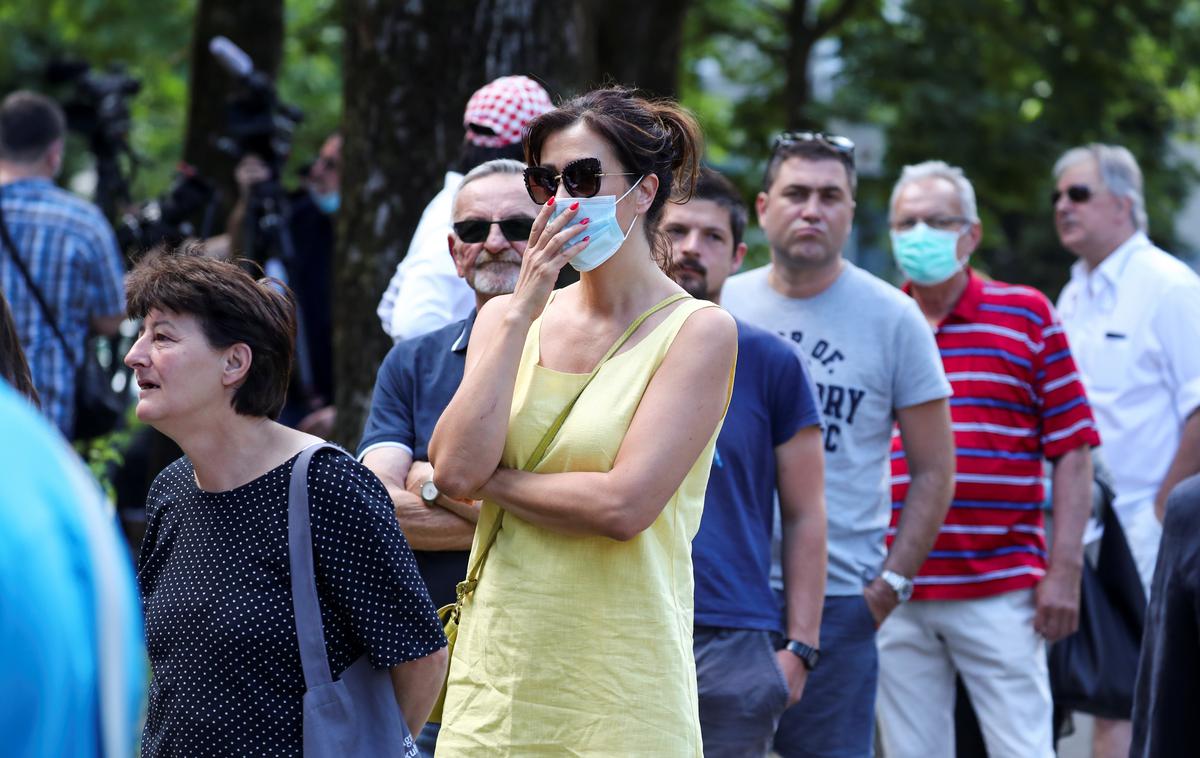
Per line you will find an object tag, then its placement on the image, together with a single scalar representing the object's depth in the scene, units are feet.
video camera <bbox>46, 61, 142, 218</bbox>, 54.49
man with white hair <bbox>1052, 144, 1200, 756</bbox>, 41.63
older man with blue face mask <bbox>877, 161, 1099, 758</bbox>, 35.27
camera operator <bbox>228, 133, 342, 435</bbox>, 51.98
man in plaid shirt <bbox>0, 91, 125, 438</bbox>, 44.55
